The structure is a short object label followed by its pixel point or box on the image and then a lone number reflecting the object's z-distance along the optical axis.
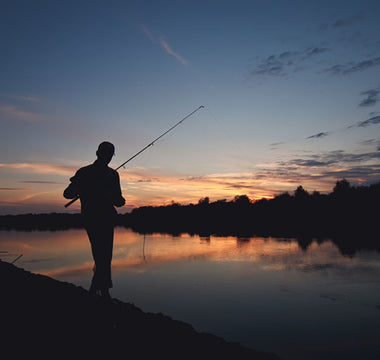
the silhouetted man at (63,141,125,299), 4.19
